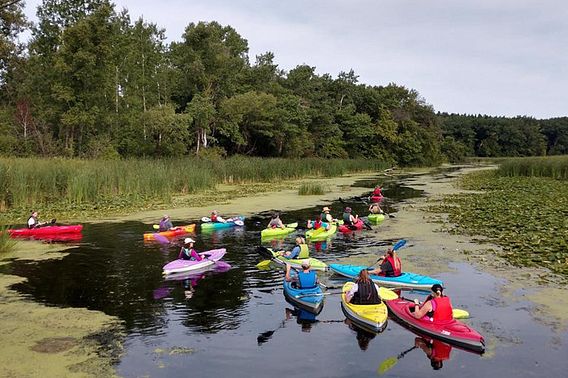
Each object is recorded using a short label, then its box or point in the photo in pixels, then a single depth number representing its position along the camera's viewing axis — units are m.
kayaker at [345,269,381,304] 8.77
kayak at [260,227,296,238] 15.90
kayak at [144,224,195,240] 15.23
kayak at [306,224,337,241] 15.85
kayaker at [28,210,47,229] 15.71
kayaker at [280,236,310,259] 12.28
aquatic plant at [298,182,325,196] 28.45
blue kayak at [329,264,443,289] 10.24
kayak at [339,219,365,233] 17.28
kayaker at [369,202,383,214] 19.83
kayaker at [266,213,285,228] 16.39
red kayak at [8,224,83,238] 15.57
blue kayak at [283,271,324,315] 9.24
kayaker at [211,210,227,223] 17.66
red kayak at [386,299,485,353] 7.32
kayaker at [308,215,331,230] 16.36
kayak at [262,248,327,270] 11.93
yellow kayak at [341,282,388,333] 8.21
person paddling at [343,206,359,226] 17.28
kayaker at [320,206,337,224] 16.88
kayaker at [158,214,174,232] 15.97
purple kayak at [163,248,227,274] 11.68
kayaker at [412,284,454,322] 7.84
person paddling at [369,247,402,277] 10.60
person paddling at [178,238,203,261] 12.19
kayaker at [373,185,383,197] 25.68
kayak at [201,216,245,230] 17.36
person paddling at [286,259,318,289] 9.80
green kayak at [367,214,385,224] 18.88
